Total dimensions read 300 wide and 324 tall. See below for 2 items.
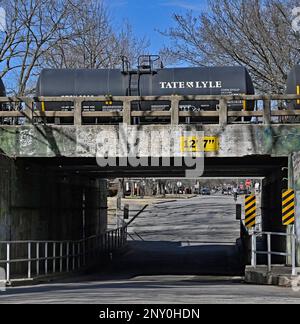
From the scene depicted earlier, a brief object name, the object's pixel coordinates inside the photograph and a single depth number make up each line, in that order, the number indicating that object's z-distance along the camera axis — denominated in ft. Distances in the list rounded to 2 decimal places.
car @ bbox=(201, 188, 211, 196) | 451.53
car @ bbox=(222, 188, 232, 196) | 459.89
